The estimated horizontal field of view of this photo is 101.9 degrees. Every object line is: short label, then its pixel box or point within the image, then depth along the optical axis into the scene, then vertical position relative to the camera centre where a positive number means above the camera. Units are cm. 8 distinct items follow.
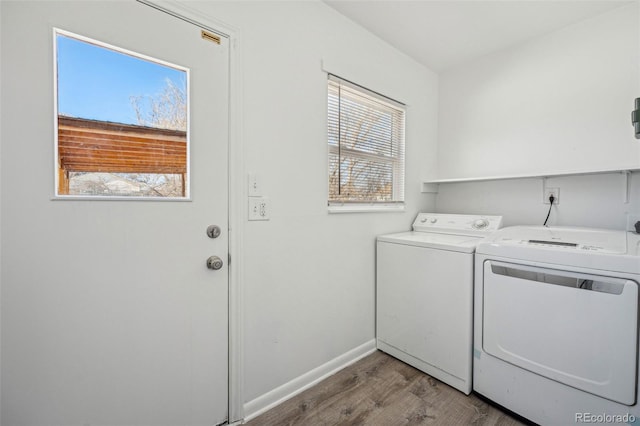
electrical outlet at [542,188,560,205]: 204 +12
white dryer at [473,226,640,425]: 119 -60
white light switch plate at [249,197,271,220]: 144 -1
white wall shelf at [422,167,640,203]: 169 +26
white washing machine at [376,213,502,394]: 166 -62
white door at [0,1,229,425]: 91 -24
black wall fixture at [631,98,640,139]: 117 +42
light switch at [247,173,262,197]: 144 +12
